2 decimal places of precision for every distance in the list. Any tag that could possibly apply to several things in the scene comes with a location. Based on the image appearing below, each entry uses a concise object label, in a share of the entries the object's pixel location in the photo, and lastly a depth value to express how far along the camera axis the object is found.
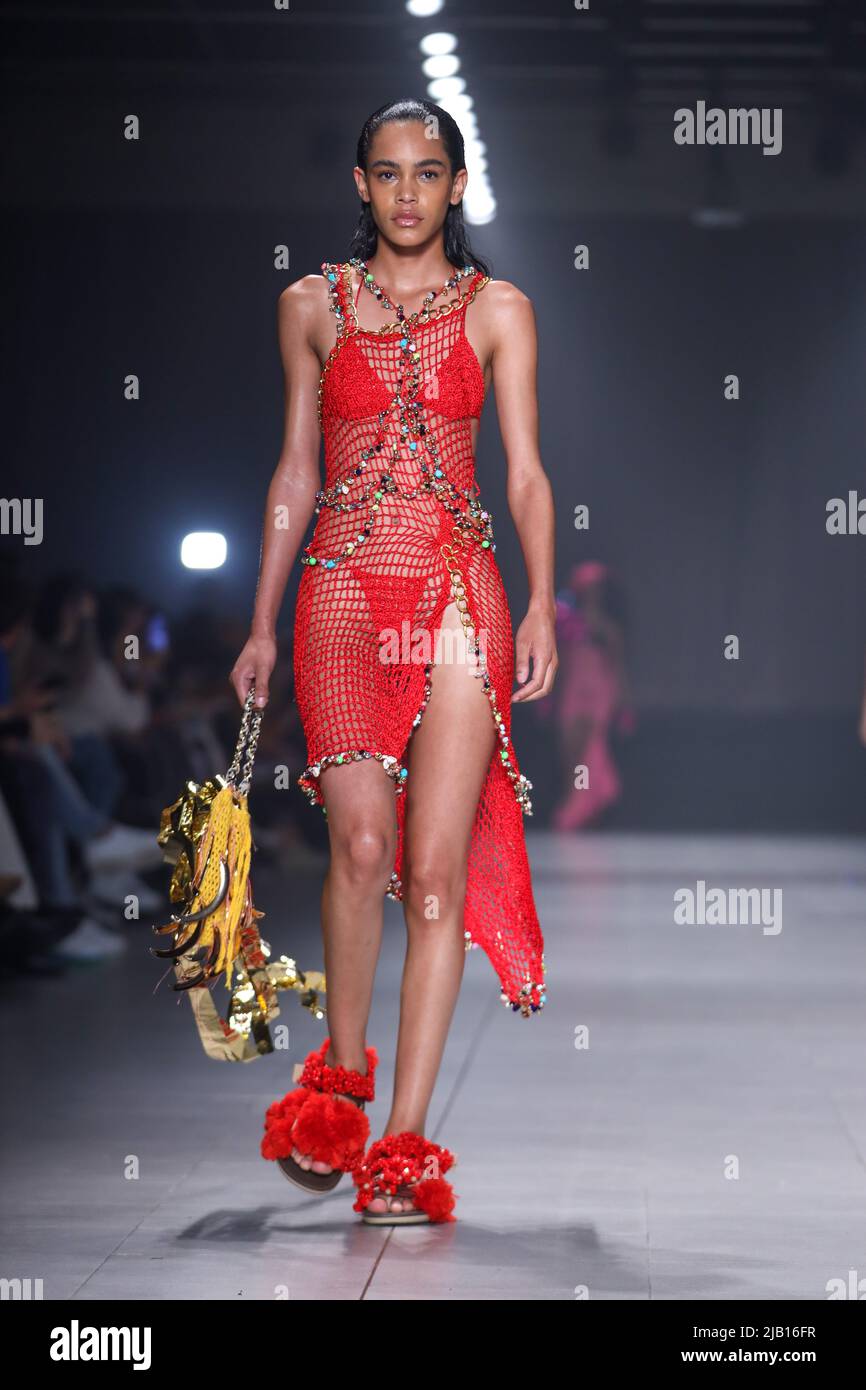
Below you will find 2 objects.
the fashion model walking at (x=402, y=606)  5.51
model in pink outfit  24.42
